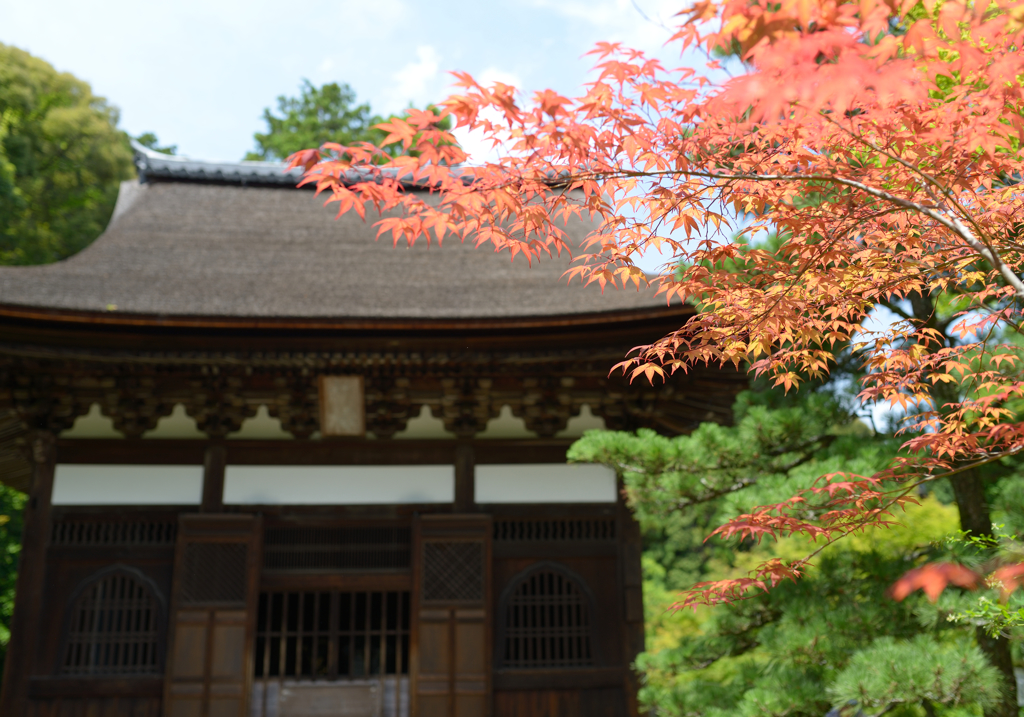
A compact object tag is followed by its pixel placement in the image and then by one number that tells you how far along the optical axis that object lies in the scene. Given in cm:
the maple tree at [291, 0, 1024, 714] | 204
